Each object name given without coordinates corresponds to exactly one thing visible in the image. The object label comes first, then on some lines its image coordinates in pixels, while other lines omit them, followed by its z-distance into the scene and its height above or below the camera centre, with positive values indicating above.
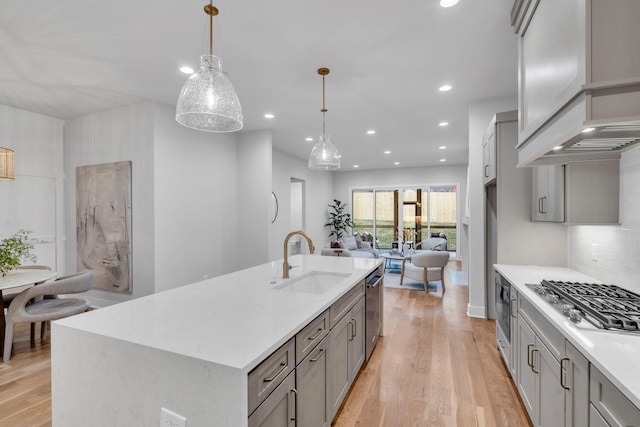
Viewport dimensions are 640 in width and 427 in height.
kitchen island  1.00 -0.53
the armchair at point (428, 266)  5.19 -0.97
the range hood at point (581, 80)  1.03 +0.53
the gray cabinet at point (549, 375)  1.25 -0.83
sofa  5.72 -0.84
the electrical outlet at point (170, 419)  1.04 -0.74
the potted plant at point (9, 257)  2.89 -0.45
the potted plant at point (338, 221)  9.41 -0.29
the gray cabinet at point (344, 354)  1.80 -1.00
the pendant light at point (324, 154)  3.14 +0.62
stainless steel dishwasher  2.67 -0.95
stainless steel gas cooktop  1.30 -0.47
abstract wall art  4.04 -0.16
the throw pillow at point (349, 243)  7.71 -0.82
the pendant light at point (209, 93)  1.72 +0.70
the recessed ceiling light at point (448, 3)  2.06 +1.47
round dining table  2.75 -0.66
